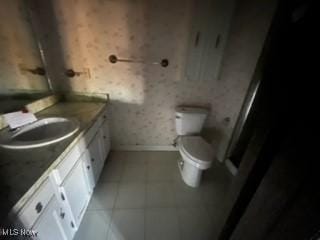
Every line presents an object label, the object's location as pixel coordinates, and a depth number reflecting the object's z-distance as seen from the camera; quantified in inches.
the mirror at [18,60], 53.1
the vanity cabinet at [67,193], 31.3
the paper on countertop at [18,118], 48.1
